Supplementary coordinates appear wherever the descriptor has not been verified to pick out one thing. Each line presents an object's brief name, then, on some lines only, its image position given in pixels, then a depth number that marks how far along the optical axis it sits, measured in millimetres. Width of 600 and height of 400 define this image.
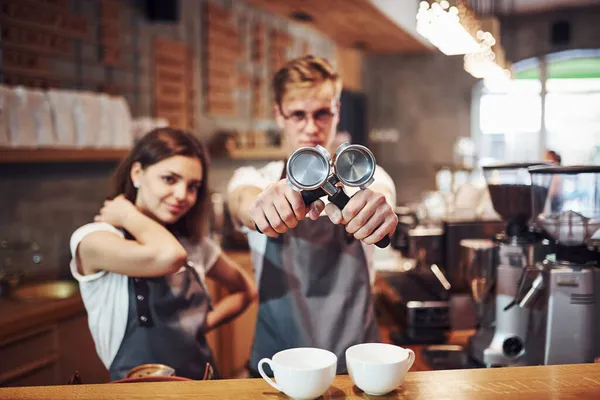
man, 1802
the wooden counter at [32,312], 2297
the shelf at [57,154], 2637
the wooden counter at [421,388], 1188
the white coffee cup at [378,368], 1139
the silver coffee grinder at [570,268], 1543
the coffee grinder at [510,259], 1761
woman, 1745
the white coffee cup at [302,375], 1113
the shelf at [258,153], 5316
